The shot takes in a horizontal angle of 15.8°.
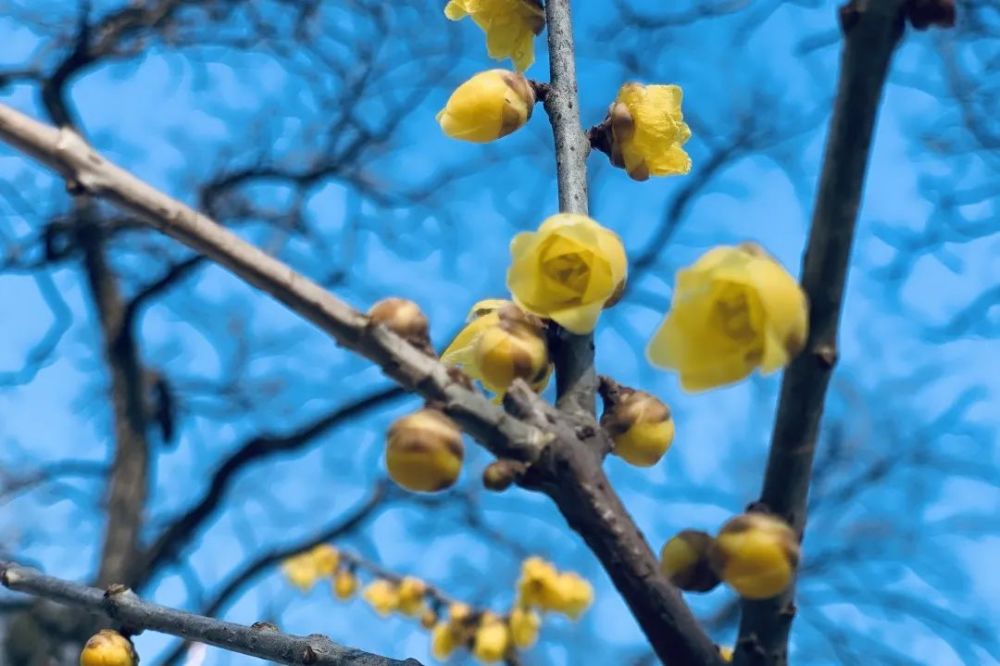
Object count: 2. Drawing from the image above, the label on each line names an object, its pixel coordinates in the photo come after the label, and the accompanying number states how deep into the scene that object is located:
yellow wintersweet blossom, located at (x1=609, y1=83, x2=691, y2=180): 0.64
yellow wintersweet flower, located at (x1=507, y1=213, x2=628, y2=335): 0.59
